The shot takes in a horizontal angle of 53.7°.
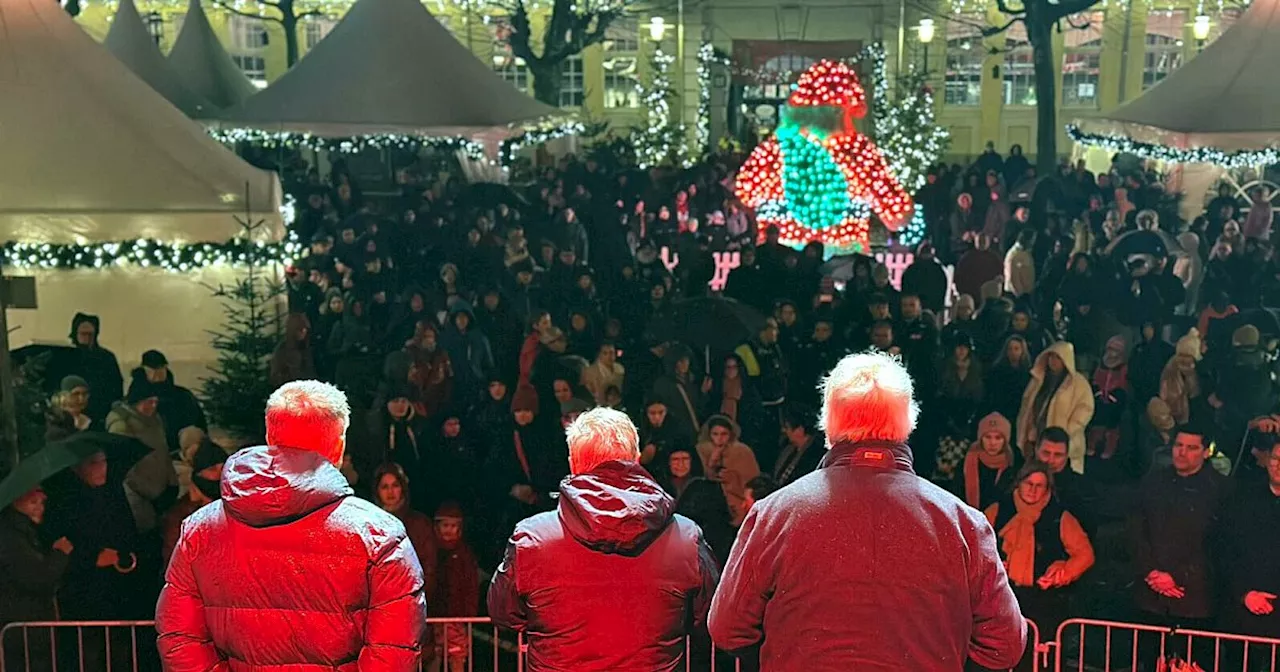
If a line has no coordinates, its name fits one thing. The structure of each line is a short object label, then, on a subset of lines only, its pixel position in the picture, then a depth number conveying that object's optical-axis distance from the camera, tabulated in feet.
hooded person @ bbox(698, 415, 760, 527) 21.18
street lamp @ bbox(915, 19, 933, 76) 96.68
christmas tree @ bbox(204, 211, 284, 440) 31.48
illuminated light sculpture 43.09
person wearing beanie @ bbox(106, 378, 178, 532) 20.51
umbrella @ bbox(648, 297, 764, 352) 26.99
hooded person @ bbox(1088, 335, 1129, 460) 25.46
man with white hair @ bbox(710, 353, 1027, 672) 9.21
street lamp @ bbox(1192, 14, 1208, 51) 82.53
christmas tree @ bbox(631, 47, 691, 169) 88.74
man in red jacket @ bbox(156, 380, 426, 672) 10.30
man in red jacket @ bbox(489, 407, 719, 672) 10.71
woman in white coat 24.18
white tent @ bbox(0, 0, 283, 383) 33.14
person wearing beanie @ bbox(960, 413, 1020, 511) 20.86
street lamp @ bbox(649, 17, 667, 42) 96.07
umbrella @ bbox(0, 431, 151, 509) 16.80
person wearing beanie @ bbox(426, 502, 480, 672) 17.92
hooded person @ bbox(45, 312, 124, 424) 26.73
